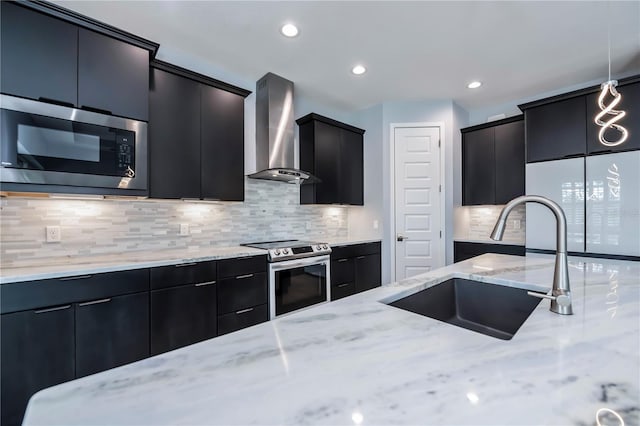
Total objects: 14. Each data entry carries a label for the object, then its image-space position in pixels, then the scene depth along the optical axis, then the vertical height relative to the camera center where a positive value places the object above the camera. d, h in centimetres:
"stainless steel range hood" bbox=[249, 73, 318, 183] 301 +93
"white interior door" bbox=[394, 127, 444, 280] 371 +16
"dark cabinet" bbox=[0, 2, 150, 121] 164 +98
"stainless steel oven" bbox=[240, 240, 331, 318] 260 -61
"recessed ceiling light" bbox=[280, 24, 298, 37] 223 +148
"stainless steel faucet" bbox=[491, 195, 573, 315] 96 -17
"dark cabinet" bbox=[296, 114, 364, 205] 351 +71
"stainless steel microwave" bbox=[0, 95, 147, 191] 163 +44
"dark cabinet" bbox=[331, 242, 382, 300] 327 -68
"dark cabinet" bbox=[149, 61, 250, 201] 228 +69
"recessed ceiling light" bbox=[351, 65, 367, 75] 288 +150
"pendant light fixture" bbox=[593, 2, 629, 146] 159 +65
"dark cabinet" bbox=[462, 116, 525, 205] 355 +67
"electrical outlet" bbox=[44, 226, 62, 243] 200 -14
